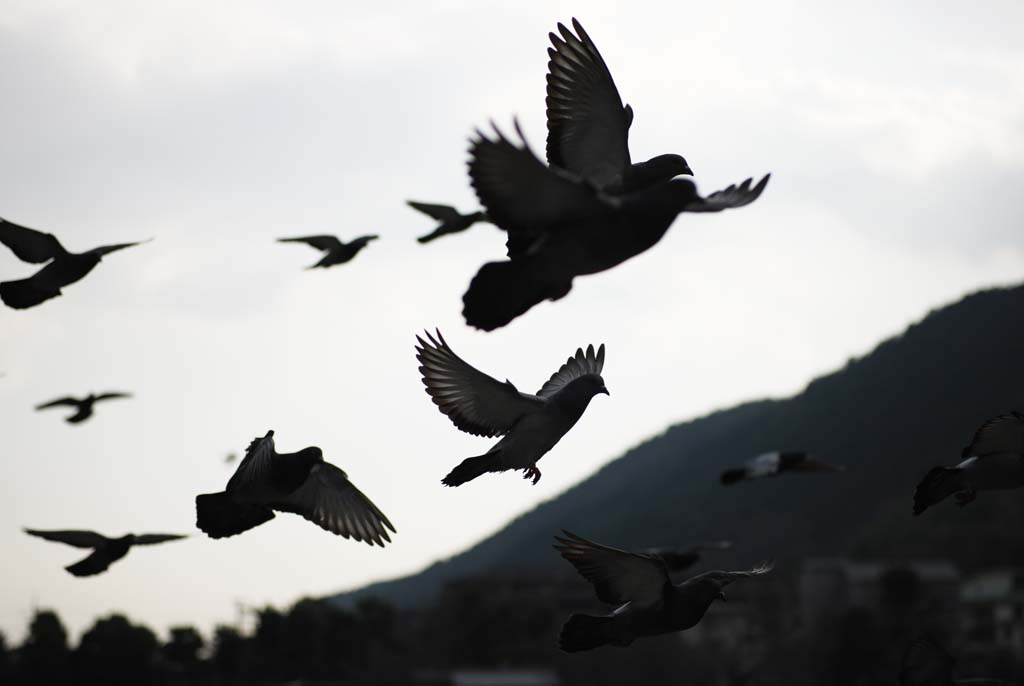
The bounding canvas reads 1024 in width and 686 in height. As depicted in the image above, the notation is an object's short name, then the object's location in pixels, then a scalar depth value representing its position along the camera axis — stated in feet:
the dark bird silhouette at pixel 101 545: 43.55
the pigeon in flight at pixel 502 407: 36.19
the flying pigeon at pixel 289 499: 34.91
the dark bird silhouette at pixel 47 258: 43.01
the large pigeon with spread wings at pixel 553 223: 25.32
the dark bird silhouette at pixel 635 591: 34.37
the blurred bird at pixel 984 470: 34.86
